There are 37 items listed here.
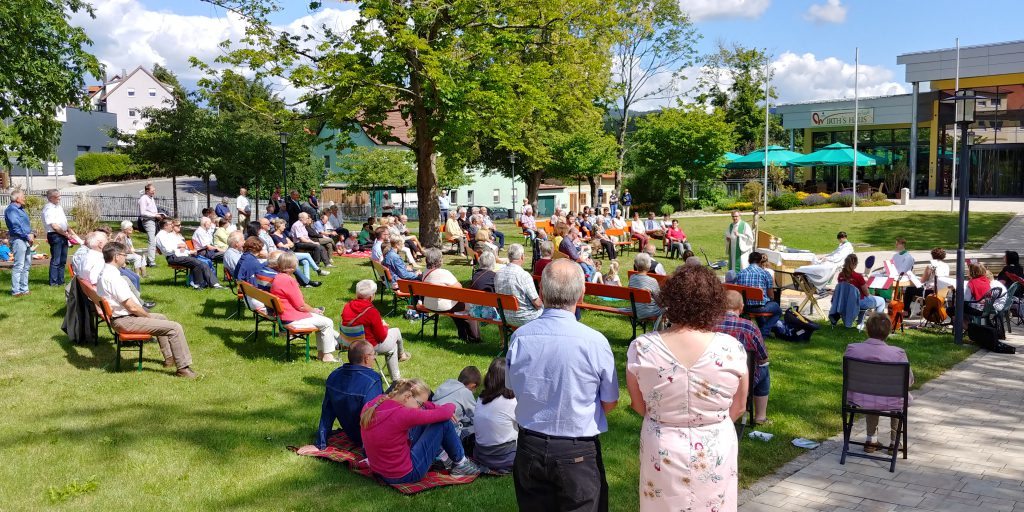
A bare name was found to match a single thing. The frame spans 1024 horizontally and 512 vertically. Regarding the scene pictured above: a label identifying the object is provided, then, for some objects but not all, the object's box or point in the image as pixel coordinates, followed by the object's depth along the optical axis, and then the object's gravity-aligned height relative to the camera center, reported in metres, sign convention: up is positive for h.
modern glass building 37.03 +4.33
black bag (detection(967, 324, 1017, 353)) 10.56 -1.85
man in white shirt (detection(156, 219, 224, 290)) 12.60 -0.87
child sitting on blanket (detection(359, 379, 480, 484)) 5.28 -1.61
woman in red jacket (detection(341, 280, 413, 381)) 7.89 -1.21
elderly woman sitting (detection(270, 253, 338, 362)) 8.61 -1.20
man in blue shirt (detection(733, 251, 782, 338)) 10.43 -1.04
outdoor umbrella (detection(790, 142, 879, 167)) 34.94 +2.33
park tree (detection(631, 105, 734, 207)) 37.53 +3.11
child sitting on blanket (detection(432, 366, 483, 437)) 6.12 -1.54
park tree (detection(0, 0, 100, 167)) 13.22 +2.59
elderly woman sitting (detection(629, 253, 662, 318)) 9.89 -1.01
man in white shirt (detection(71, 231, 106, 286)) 8.38 -0.61
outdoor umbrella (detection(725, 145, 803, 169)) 37.66 +2.43
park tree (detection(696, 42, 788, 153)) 55.50 +8.54
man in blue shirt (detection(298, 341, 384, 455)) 5.93 -1.43
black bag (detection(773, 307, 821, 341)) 10.84 -1.72
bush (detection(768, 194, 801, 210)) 36.12 +0.23
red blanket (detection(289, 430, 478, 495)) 5.31 -1.93
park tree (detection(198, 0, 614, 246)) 15.41 +2.93
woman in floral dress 3.31 -0.84
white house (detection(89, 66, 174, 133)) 77.69 +11.50
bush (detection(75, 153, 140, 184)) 56.66 +2.80
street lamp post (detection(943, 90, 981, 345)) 10.62 +0.47
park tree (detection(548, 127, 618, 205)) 39.69 +2.76
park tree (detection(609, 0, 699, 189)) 39.59 +9.27
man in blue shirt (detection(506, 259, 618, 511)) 3.33 -0.88
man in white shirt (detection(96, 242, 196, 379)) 7.84 -1.16
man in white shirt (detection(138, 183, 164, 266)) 15.74 -0.15
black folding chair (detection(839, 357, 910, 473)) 6.00 -1.44
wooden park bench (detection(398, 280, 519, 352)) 9.24 -1.17
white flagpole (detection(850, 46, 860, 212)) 32.41 +5.87
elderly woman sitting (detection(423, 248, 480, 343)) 10.10 -1.26
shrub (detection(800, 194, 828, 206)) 36.72 +0.33
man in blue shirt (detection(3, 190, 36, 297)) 11.48 -0.48
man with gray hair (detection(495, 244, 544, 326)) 9.20 -1.03
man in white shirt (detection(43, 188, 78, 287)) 11.93 -0.45
